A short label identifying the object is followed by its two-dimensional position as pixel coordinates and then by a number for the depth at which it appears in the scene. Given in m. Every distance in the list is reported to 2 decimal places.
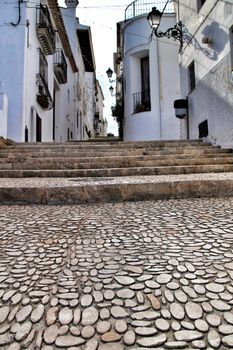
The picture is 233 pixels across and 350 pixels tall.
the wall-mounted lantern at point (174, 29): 8.24
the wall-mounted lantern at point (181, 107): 8.95
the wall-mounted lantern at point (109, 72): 16.14
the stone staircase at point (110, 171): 3.37
